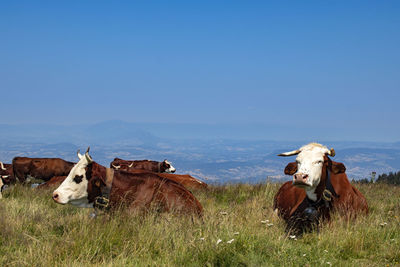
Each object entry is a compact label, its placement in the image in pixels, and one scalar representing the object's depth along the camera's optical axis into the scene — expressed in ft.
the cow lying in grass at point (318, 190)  22.91
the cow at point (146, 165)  88.02
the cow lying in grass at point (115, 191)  24.03
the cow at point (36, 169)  74.95
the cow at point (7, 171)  75.82
